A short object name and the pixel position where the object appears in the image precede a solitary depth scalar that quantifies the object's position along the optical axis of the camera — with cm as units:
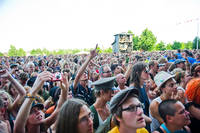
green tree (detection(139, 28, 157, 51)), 7188
